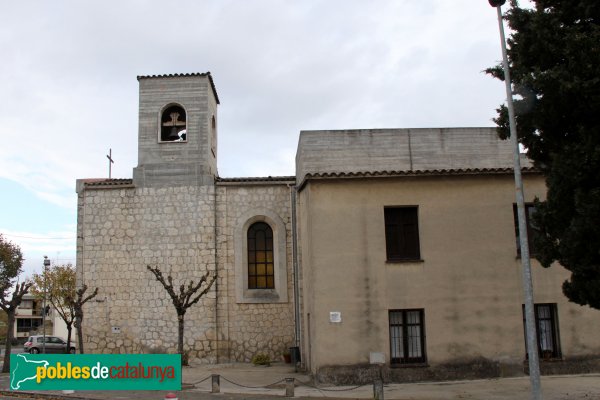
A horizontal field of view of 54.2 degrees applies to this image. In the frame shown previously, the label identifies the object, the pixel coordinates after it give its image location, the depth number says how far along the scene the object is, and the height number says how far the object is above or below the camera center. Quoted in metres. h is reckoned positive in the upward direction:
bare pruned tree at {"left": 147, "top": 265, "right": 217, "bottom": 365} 16.48 +0.40
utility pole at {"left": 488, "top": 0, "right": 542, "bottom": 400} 10.08 +1.20
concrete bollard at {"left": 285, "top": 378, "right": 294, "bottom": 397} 14.09 -1.82
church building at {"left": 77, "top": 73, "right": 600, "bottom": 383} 15.85 +1.78
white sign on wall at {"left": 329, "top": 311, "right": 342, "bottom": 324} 15.78 -0.19
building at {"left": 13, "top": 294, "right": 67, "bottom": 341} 68.99 +0.00
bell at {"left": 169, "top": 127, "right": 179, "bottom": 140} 22.97 +6.95
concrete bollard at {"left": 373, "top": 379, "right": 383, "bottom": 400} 12.99 -1.77
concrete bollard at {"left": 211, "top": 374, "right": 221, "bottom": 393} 15.08 -1.80
